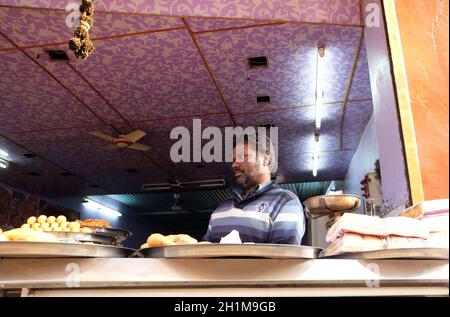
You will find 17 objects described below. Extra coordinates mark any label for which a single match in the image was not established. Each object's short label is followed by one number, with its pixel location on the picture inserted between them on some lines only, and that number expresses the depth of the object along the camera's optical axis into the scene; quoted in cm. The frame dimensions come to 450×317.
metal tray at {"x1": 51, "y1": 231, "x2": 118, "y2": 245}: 194
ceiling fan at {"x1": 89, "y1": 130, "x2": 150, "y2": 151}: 557
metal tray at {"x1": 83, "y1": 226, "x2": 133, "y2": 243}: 272
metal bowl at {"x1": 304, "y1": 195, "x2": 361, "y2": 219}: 178
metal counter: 94
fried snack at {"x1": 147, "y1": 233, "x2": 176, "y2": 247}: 116
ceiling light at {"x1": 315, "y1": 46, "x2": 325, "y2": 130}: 402
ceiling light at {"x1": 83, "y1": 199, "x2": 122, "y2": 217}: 1154
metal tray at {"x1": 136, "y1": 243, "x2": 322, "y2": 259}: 94
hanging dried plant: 169
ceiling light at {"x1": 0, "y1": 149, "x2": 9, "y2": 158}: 694
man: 212
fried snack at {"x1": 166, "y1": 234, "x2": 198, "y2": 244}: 118
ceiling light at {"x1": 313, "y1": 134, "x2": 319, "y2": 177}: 640
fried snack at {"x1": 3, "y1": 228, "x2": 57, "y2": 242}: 108
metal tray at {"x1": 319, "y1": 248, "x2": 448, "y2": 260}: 92
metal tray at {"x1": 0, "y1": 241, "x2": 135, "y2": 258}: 92
